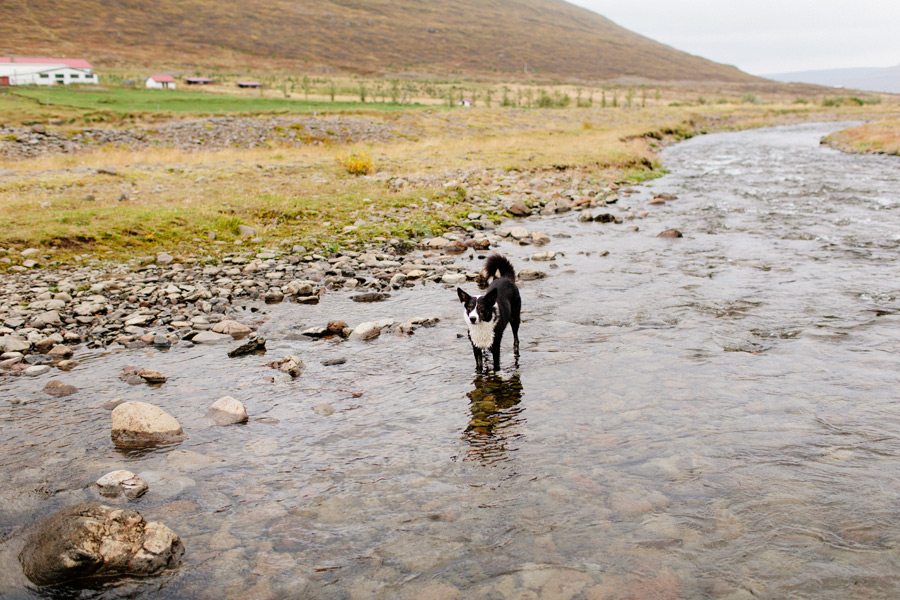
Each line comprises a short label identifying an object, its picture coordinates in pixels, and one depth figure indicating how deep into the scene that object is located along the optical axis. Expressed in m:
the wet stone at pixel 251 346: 9.55
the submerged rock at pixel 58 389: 8.05
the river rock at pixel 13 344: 9.32
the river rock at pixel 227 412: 7.39
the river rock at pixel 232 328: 10.47
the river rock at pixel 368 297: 12.32
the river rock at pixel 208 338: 10.12
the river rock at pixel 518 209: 20.91
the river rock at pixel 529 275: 13.75
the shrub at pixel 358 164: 24.73
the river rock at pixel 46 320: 10.22
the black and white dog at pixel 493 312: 8.48
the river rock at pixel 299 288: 12.39
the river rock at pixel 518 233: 17.40
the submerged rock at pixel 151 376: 8.52
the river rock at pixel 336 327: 10.43
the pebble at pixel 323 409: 7.66
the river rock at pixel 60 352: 9.31
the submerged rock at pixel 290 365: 8.80
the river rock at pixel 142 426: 6.84
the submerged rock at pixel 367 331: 10.28
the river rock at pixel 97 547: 4.73
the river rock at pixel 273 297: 12.16
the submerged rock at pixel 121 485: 5.84
